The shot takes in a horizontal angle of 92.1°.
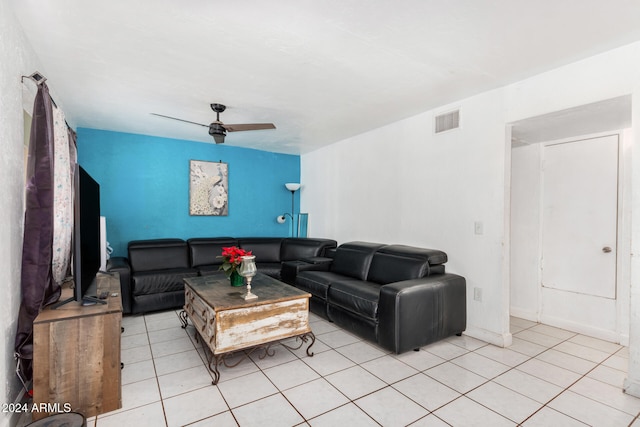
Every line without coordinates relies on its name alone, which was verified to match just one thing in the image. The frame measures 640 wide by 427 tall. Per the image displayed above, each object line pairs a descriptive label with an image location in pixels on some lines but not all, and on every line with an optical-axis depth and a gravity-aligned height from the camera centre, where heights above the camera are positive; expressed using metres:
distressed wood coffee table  2.31 -0.85
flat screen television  1.91 -0.23
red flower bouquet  2.71 -0.42
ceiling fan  3.30 +0.91
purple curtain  1.88 -0.13
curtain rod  1.93 +0.82
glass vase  2.85 -0.63
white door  3.16 -0.17
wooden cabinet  1.75 -0.88
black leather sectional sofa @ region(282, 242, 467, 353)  2.72 -0.80
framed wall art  5.09 +0.38
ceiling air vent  3.37 +1.05
